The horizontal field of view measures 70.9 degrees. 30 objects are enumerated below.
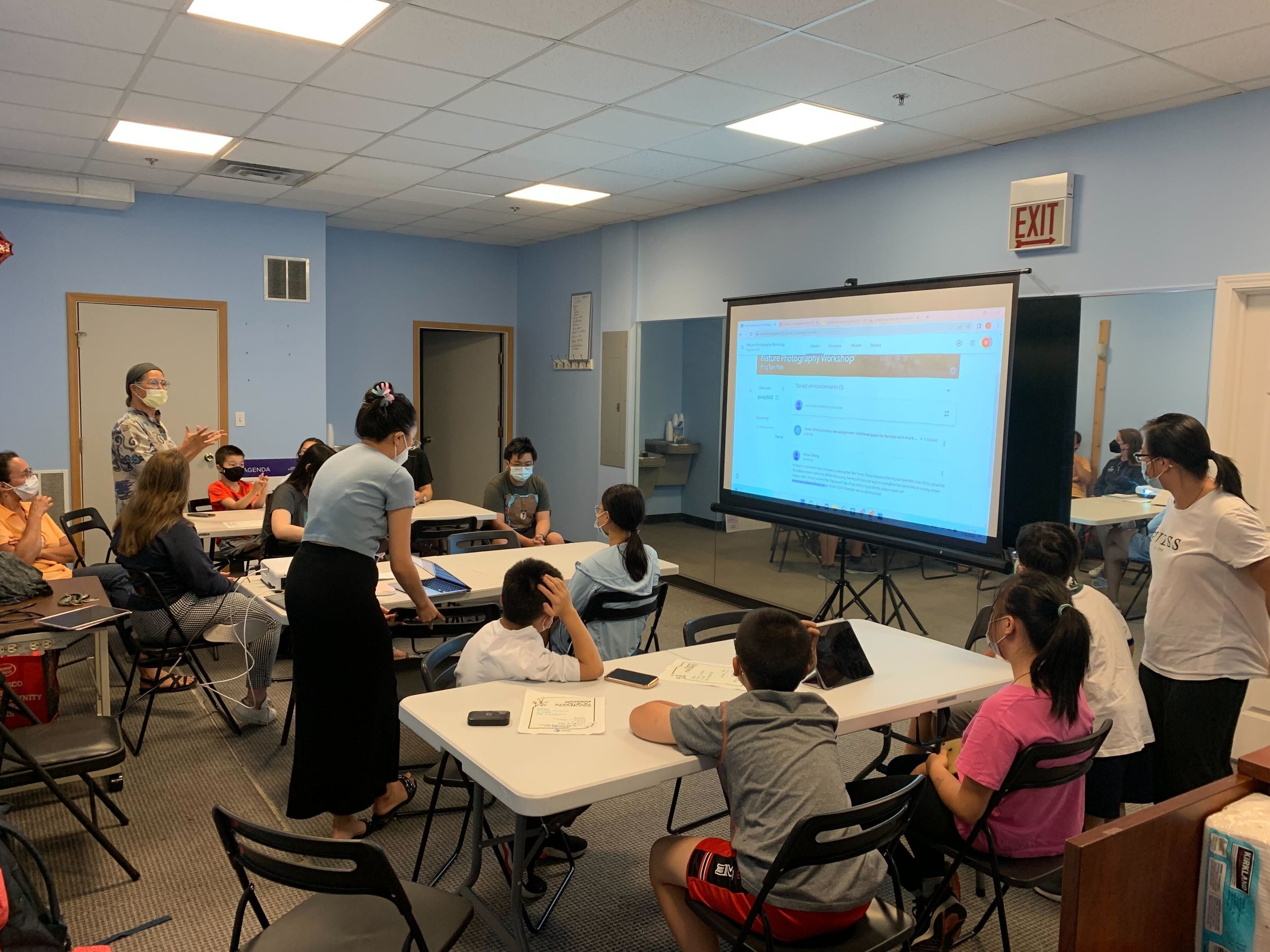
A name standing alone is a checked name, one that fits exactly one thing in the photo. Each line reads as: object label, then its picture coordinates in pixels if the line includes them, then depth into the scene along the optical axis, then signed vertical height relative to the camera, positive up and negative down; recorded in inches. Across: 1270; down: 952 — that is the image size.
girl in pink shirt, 82.2 -31.2
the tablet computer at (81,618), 115.5 -32.3
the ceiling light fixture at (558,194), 244.5 +53.1
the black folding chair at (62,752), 100.9 -44.1
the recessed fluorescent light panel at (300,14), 123.6 +51.5
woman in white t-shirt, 108.0 -25.6
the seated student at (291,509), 173.0 -26.3
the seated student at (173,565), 149.5 -31.7
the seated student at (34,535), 167.5 -31.6
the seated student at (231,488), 224.4 -28.1
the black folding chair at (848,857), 66.4 -35.6
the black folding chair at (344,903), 60.5 -42.7
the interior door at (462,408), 356.2 -10.4
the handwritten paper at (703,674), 103.0 -33.7
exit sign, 170.1 +35.5
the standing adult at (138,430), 195.6 -12.2
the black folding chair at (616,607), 127.1 -31.7
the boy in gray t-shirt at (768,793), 70.9 -32.4
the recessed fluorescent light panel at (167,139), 190.4 +52.3
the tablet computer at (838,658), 101.6 -31.0
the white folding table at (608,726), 75.7 -33.6
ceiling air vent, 223.3 +52.5
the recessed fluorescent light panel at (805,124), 167.6 +51.6
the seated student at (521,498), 221.3 -28.4
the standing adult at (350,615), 105.7 -28.5
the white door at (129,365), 257.9 +2.3
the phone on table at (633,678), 100.7 -33.2
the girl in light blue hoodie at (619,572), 129.0 -27.0
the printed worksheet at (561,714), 86.8 -33.1
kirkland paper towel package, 57.5 -31.7
